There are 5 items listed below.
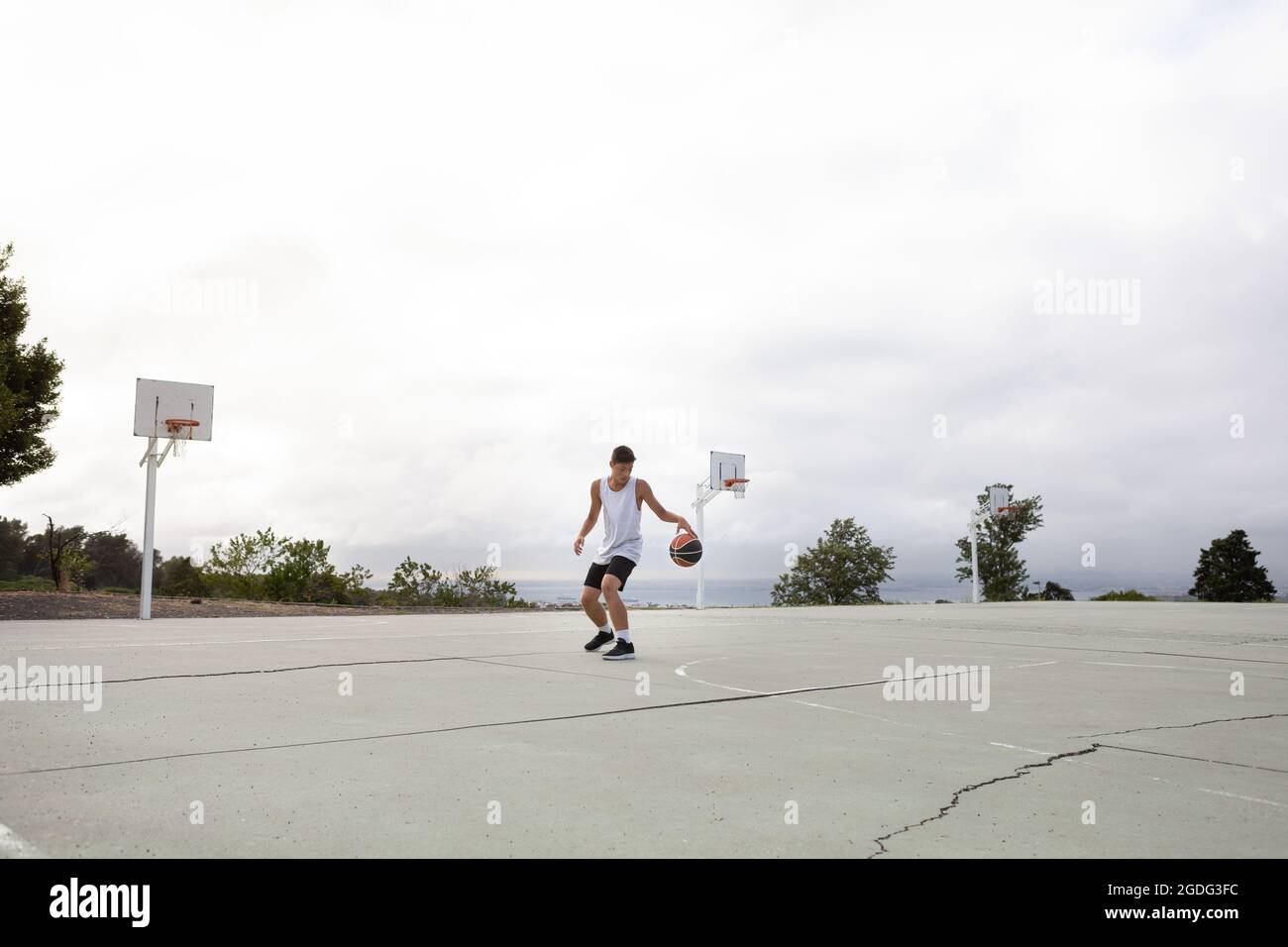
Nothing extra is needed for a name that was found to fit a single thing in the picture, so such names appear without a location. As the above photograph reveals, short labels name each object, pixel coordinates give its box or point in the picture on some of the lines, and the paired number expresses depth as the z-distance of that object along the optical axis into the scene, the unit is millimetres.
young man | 8875
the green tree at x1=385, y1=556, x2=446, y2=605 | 27281
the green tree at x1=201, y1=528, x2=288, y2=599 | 26078
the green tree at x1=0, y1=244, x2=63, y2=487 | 19234
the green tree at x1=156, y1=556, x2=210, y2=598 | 27031
